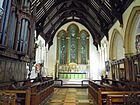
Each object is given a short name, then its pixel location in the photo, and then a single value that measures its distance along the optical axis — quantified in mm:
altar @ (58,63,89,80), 11877
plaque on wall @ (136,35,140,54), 5721
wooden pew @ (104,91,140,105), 2303
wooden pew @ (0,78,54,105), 2839
